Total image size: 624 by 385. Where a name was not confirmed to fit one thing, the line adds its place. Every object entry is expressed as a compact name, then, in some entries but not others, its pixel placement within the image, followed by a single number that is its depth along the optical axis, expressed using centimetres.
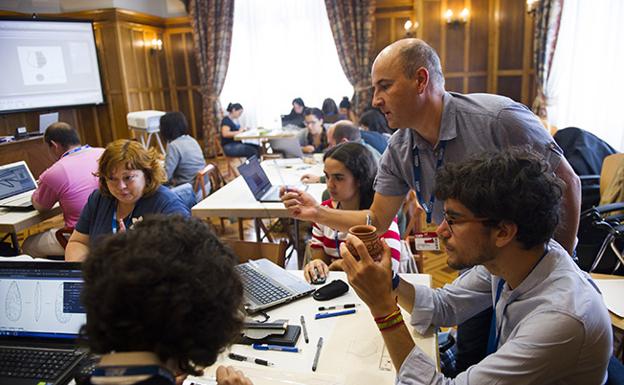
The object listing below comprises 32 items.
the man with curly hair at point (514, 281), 99
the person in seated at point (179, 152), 436
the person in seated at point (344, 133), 386
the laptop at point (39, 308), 128
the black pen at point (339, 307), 152
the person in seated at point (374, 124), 434
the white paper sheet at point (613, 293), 169
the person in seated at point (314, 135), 540
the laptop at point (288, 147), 497
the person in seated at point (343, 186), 222
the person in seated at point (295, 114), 746
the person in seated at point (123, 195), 216
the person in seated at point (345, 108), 707
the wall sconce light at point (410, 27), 720
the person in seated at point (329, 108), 691
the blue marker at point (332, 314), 148
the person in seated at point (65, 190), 305
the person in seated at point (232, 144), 723
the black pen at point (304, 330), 135
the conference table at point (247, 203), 306
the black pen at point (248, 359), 124
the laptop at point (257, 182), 319
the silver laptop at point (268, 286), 155
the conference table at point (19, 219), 294
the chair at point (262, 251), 202
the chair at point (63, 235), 302
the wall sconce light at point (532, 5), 590
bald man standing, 163
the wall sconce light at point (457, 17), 699
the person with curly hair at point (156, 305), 62
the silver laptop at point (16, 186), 327
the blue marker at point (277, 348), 130
